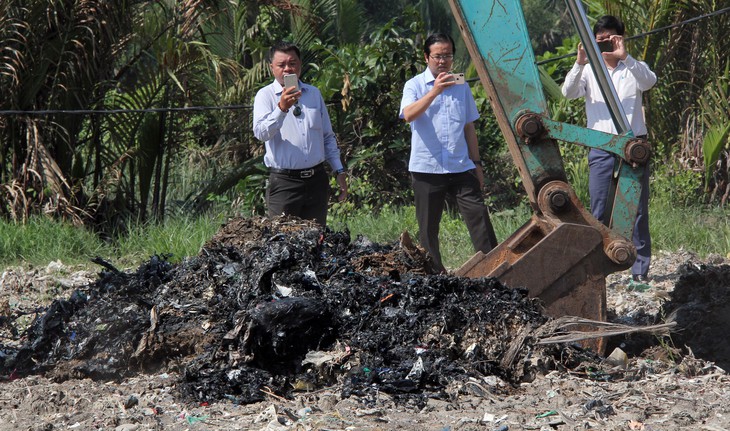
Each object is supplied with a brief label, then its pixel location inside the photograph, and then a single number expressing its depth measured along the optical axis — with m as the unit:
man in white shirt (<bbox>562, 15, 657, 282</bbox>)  13.17
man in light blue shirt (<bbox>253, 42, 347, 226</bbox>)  12.62
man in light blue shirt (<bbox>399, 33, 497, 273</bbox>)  12.92
